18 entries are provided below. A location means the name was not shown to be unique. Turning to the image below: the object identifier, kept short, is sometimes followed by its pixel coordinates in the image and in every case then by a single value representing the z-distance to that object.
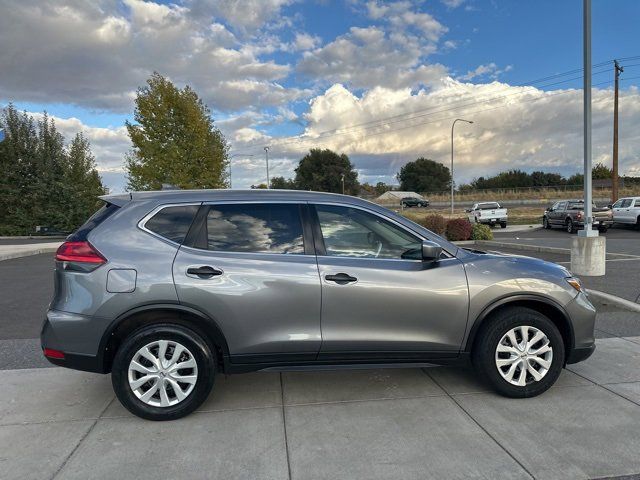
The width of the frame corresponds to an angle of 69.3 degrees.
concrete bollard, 9.06
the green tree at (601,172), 97.61
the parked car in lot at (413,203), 72.65
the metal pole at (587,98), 8.86
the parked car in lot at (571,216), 23.41
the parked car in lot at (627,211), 23.69
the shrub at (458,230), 18.38
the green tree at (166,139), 22.67
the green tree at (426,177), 120.79
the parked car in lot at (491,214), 29.80
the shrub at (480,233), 18.38
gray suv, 3.44
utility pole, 29.70
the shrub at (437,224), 19.17
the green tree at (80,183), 25.25
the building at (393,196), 88.19
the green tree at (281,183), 87.78
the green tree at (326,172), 98.62
